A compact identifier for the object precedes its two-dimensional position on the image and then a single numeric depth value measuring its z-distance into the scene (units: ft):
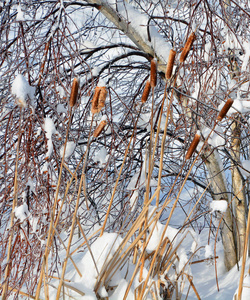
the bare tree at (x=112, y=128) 19.22
